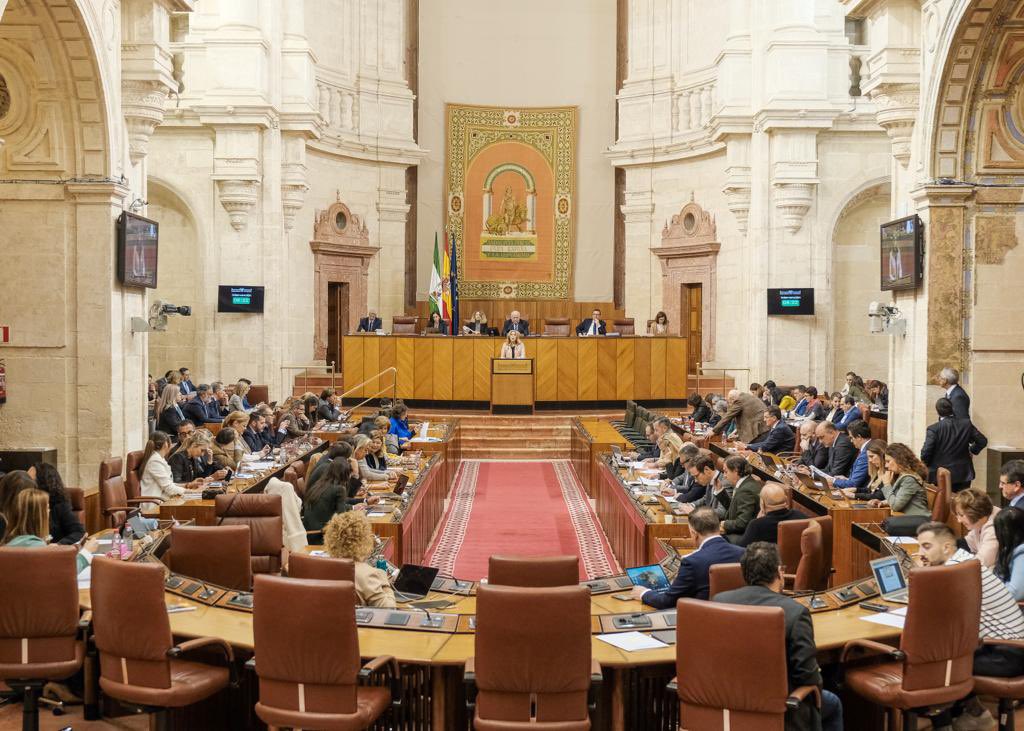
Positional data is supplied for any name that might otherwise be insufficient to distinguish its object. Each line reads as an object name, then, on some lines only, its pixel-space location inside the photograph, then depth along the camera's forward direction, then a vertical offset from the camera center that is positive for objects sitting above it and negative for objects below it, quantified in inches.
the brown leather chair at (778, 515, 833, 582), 251.4 -48.6
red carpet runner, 373.4 -78.0
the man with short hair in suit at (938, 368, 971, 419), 376.2 -19.4
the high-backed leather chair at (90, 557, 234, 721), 173.9 -51.4
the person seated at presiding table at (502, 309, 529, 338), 780.6 +10.8
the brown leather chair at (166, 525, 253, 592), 230.8 -47.8
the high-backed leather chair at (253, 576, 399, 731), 161.3 -49.8
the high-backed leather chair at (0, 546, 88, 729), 186.9 -50.9
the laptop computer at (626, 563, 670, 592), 211.5 -48.4
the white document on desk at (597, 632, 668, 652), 173.8 -50.9
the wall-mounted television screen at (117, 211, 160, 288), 401.7 +34.2
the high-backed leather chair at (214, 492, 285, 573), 270.8 -47.4
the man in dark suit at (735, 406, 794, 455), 455.5 -42.7
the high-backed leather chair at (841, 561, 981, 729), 170.7 -50.3
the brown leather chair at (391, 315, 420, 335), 775.1 +9.9
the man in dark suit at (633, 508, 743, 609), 200.4 -45.1
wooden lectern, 696.4 -29.4
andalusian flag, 784.3 +36.6
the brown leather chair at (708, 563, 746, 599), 191.2 -43.6
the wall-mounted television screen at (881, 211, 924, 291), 401.4 +34.9
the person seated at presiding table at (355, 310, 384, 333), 762.8 +10.3
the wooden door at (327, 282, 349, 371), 828.0 +17.3
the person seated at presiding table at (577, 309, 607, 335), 785.6 +10.2
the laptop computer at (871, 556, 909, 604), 199.8 -46.0
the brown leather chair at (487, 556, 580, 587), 196.5 -43.6
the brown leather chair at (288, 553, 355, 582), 188.1 -41.6
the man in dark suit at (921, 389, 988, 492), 367.2 -35.9
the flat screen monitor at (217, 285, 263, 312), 700.7 +25.0
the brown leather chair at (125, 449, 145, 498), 349.7 -47.0
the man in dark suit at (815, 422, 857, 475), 373.3 -39.0
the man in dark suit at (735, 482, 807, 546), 261.4 -43.9
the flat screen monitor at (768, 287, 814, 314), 700.0 +27.3
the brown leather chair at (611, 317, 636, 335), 794.8 +10.5
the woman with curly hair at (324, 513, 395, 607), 199.0 -40.7
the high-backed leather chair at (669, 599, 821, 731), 151.5 -47.8
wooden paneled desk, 720.3 -17.6
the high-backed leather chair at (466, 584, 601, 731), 156.2 -47.9
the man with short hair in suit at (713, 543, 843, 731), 157.3 -42.4
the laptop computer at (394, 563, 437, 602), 207.6 -48.6
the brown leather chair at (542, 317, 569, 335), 785.6 +10.1
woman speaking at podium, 705.0 -6.0
